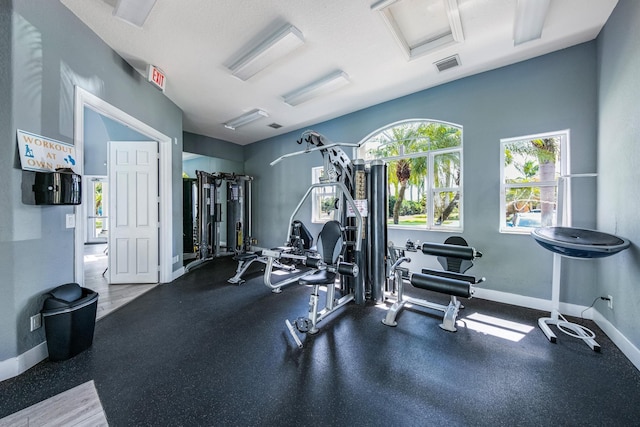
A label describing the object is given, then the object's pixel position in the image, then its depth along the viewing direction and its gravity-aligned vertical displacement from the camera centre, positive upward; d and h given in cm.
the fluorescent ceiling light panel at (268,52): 246 +187
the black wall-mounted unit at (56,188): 189 +19
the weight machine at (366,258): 242 -58
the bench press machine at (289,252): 272 -68
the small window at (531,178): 288 +44
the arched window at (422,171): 357 +68
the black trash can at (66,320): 190 -91
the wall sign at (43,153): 181 +49
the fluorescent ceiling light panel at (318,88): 330 +189
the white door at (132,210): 384 +1
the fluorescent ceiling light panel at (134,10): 207 +185
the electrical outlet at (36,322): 188 -91
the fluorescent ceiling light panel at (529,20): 209 +187
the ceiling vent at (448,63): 292 +193
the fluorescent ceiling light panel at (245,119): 457 +192
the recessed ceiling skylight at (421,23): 219 +197
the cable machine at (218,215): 541 -10
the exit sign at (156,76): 304 +180
